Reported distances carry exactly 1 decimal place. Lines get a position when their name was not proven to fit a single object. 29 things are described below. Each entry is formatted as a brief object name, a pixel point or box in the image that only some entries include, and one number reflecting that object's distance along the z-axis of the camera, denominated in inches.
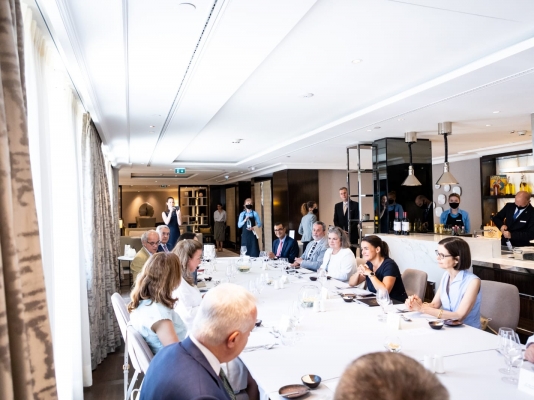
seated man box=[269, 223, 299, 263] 256.2
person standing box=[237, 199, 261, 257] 370.6
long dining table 68.9
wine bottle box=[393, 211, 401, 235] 253.9
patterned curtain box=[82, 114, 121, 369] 165.5
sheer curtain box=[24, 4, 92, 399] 95.8
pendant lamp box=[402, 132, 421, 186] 250.2
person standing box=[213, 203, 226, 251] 624.7
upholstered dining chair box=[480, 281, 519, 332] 115.0
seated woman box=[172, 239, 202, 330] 122.2
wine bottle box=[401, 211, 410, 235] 251.4
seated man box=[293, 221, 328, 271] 219.8
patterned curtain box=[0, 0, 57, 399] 40.1
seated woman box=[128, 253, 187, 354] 89.4
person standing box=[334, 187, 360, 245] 319.2
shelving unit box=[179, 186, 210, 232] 698.8
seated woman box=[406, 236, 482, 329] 110.4
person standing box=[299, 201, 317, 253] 343.6
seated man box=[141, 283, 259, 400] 51.1
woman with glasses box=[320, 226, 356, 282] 178.7
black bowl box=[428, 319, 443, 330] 99.2
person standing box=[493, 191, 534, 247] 245.0
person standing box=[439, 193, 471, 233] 300.5
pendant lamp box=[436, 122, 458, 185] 228.1
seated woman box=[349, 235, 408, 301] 140.3
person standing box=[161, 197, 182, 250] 336.5
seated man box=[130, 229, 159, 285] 172.9
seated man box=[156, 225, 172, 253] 219.4
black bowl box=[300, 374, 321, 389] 67.8
